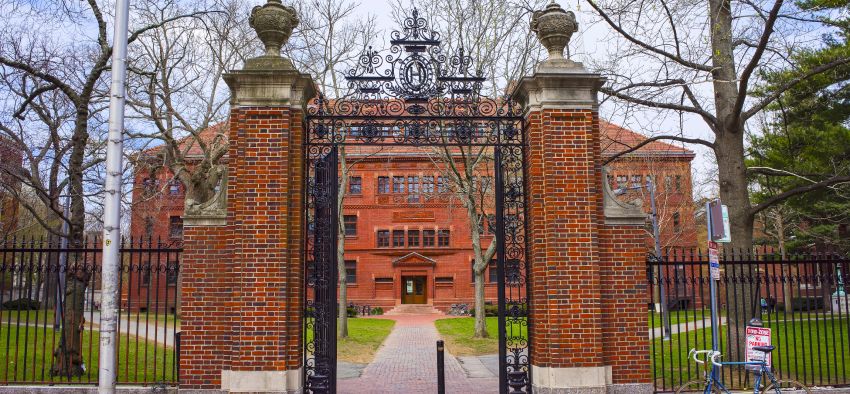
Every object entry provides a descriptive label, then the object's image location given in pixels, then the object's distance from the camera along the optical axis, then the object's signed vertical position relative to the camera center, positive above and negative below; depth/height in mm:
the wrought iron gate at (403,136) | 8422 +1724
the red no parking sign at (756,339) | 8641 -1174
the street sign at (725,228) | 8617 +394
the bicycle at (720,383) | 8102 -1667
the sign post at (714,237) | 8469 +269
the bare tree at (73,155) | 11039 +2097
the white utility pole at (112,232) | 6684 +315
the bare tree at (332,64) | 22203 +7162
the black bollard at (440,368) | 8148 -1465
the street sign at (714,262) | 8438 -76
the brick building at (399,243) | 44031 +1143
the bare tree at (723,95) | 11609 +3189
